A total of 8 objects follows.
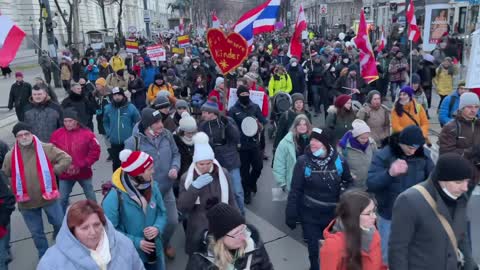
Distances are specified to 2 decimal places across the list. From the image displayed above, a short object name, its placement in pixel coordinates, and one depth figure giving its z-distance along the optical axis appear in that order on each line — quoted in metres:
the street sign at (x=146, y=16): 32.75
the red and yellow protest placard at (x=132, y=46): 18.00
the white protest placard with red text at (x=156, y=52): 14.91
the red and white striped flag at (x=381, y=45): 15.71
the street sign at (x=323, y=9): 33.41
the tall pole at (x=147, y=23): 33.42
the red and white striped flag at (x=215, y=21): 14.59
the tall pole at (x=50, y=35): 18.22
